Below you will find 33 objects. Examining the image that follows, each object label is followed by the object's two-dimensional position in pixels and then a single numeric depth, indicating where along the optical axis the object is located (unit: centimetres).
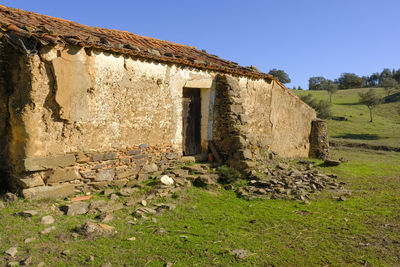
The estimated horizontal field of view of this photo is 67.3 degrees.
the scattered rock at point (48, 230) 405
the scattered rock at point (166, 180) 630
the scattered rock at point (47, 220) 433
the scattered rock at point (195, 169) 721
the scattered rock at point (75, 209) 473
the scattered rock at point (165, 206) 533
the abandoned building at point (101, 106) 499
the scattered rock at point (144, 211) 493
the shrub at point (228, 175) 715
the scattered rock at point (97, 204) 500
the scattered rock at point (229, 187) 689
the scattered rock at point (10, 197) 479
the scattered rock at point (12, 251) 346
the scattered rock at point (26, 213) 441
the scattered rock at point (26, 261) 333
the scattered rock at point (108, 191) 567
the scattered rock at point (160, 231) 439
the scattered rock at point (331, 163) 1006
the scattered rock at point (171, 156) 717
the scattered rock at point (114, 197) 549
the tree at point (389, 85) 4088
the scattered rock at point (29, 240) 379
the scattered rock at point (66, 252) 360
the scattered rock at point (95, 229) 414
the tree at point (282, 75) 5141
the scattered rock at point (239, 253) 386
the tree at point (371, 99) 2977
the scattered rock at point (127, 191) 571
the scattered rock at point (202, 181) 670
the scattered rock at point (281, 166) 856
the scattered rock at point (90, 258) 353
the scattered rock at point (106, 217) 463
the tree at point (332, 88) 3984
